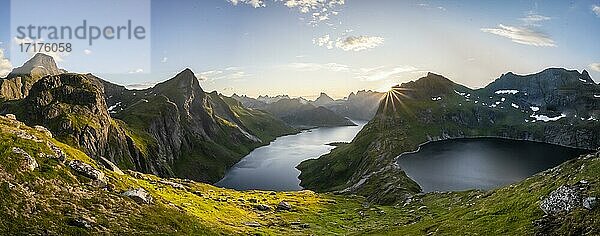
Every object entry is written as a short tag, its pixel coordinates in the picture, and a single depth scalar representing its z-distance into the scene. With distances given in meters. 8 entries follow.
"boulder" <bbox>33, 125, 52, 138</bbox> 82.39
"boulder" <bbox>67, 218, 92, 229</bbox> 49.56
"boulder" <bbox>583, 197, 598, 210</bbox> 39.31
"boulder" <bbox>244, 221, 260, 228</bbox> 89.61
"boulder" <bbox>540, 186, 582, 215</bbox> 42.30
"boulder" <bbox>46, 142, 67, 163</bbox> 62.12
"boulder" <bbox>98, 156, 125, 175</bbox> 95.62
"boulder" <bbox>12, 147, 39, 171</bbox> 54.16
